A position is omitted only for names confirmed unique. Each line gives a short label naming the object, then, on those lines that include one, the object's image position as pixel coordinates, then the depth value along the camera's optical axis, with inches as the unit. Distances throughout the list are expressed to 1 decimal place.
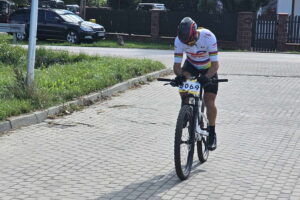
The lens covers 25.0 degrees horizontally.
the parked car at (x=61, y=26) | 1246.9
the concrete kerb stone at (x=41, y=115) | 400.5
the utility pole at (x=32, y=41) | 441.9
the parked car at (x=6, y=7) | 1807.6
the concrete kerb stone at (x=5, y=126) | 364.5
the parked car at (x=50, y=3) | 1795.4
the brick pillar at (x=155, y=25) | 1400.1
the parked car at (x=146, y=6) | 2068.0
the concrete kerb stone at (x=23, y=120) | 376.5
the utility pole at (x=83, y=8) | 1480.3
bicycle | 269.4
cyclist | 280.5
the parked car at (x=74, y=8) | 2133.1
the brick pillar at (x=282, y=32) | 1274.6
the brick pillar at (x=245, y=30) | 1286.9
